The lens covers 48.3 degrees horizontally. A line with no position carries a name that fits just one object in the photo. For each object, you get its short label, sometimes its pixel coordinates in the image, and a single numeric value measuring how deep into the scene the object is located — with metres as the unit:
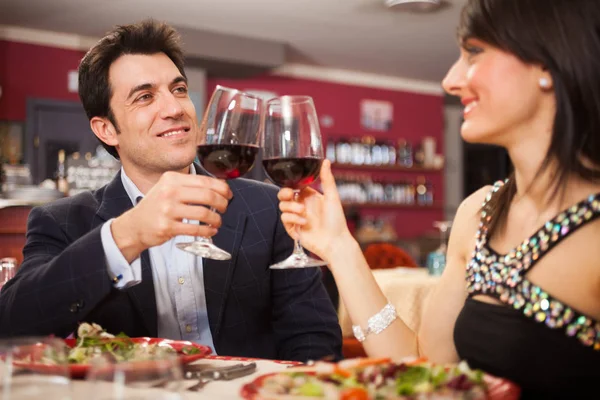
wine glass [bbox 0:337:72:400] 0.73
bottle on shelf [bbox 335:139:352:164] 9.27
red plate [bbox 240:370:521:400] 0.89
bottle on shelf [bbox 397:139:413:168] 9.89
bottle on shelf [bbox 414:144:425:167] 10.00
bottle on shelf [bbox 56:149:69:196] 5.86
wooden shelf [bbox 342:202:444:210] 9.17
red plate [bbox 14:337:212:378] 0.76
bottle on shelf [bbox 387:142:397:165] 9.80
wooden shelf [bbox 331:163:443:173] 9.29
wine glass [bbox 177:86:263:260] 1.30
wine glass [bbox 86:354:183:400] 0.68
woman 1.16
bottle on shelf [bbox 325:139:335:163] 9.19
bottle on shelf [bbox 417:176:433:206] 10.04
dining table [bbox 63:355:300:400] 0.69
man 1.84
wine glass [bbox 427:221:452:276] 4.09
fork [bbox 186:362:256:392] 1.13
